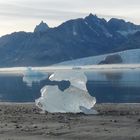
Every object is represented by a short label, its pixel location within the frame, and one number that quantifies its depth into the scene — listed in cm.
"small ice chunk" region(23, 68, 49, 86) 7825
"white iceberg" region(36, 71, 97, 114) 2083
